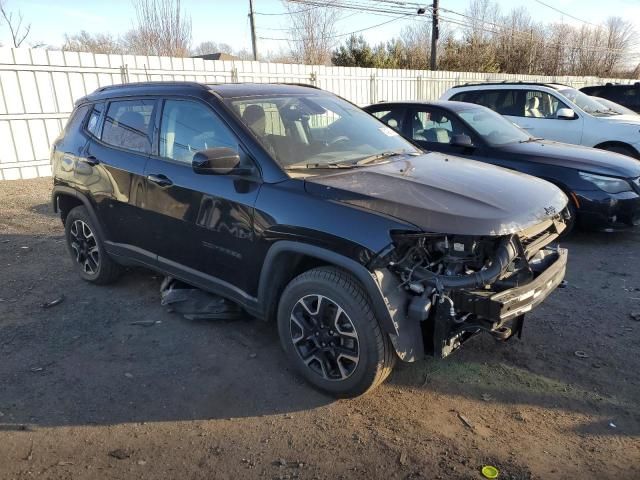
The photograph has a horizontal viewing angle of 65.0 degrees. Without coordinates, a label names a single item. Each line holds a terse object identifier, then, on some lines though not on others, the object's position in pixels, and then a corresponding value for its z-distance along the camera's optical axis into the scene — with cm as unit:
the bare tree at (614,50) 5047
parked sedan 566
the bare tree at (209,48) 4647
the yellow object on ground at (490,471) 249
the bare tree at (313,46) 3104
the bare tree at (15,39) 3241
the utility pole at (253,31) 3203
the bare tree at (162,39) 2286
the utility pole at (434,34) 2586
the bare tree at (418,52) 3425
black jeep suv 276
